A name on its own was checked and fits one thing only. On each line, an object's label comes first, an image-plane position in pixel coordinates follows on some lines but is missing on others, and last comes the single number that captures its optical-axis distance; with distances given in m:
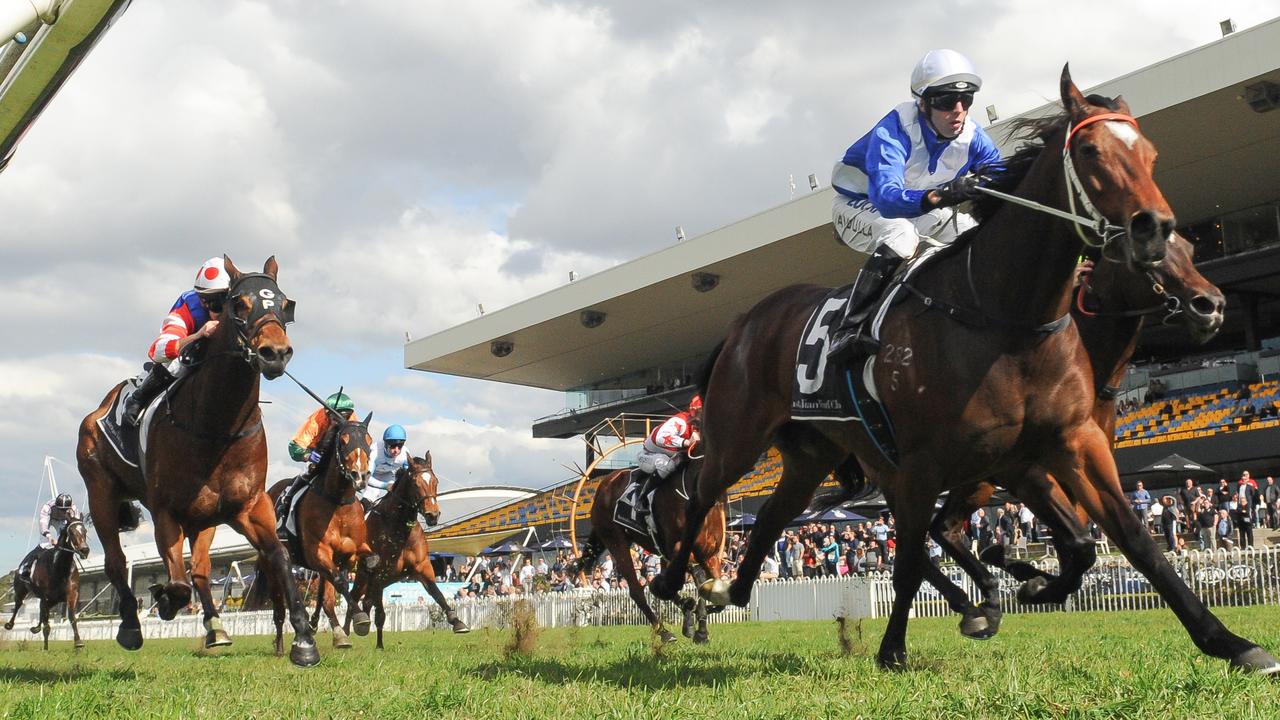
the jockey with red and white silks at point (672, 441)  13.48
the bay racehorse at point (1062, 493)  6.08
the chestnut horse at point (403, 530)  14.41
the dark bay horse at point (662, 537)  12.59
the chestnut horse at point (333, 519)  13.09
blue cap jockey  15.62
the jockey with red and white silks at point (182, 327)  7.70
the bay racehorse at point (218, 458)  7.17
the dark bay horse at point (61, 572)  18.78
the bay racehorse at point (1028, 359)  4.86
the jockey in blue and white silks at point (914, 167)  6.11
